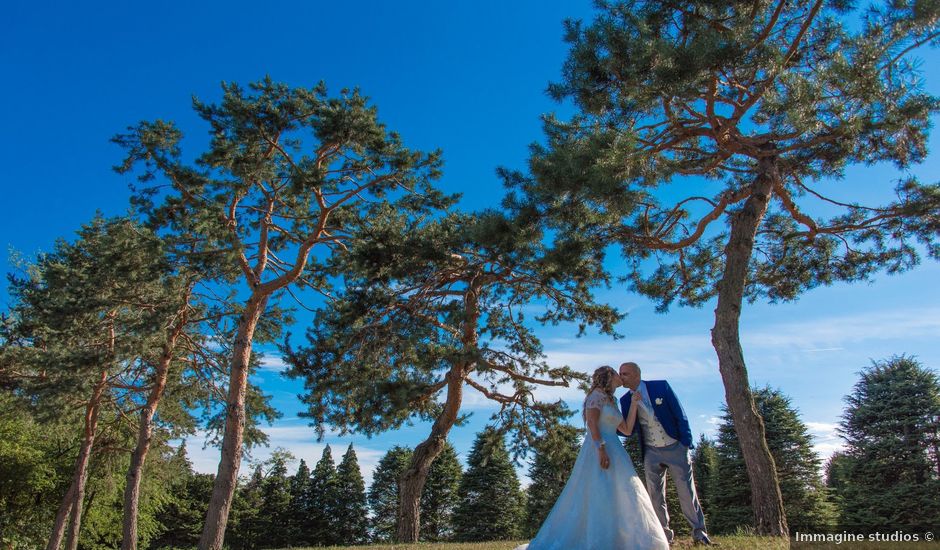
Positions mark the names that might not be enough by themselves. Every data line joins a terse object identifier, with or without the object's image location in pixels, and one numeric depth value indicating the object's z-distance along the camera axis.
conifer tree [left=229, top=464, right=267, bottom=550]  45.44
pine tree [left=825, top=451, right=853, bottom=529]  20.08
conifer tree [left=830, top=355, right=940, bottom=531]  18.27
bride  5.56
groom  6.05
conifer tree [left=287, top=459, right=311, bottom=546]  44.66
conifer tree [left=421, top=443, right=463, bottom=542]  41.56
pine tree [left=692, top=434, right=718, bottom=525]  30.49
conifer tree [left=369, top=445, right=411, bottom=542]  44.62
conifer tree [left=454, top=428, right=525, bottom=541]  38.44
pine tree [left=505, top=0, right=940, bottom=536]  7.52
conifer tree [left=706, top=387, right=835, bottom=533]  23.12
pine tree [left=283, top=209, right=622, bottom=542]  10.46
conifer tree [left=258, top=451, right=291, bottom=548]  45.34
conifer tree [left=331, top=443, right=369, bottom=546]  44.10
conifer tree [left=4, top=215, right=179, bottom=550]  14.84
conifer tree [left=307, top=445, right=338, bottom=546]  44.12
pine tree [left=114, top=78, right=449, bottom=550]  12.99
